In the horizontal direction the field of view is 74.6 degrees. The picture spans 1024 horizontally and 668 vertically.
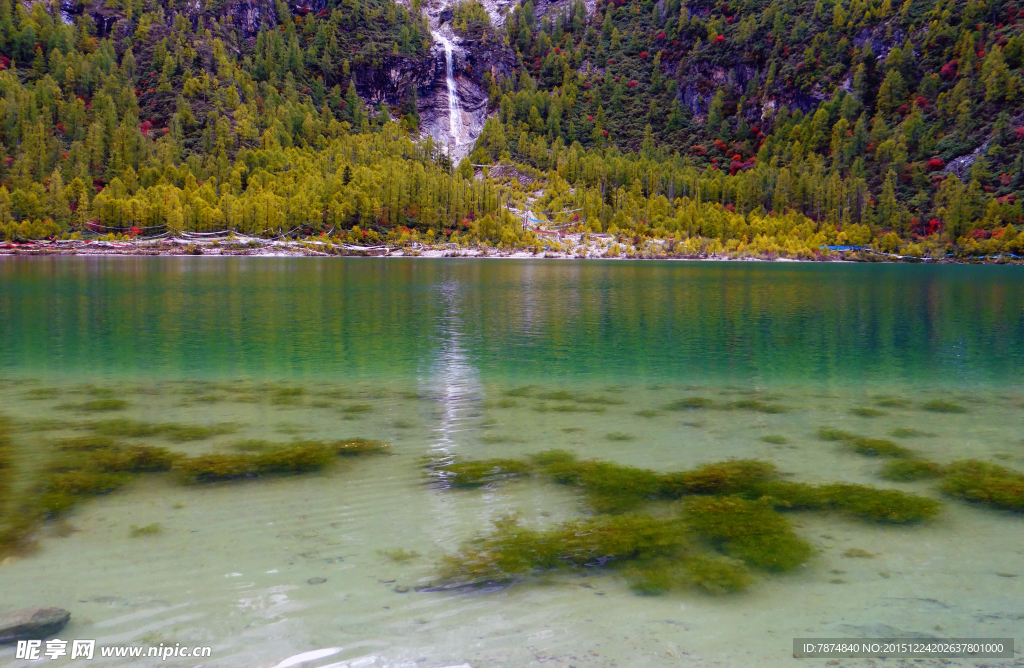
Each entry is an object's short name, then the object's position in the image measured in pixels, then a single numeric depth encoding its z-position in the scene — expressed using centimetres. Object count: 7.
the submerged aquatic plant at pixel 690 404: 1697
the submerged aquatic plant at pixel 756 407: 1680
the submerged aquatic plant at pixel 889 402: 1772
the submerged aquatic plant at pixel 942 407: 1709
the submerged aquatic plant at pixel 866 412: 1661
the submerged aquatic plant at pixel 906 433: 1455
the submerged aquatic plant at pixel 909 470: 1170
